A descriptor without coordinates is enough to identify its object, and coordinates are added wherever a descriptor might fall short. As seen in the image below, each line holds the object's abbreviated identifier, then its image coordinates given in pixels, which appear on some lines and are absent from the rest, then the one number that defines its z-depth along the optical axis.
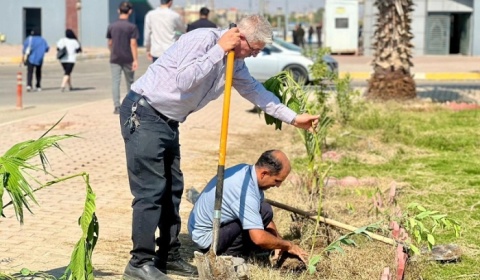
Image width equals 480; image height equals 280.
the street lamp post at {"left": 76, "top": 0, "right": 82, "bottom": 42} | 49.56
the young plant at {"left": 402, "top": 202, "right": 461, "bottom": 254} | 5.54
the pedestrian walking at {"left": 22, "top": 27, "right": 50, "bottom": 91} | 21.73
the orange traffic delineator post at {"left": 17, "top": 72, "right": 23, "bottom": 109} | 16.42
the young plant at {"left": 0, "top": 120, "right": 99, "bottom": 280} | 4.57
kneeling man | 5.92
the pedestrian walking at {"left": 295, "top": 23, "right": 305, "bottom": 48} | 50.20
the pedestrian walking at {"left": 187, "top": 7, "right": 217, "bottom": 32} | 15.54
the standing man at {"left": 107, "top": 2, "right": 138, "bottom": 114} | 15.02
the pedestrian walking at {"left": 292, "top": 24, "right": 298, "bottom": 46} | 50.34
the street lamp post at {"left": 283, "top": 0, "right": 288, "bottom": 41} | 59.22
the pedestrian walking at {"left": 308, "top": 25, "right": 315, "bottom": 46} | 59.17
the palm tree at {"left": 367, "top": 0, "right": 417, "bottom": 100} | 17.23
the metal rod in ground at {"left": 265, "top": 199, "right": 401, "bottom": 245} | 5.95
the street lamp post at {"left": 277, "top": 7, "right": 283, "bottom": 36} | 73.15
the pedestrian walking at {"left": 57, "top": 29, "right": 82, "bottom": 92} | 21.09
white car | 22.47
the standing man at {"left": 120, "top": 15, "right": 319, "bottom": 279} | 5.39
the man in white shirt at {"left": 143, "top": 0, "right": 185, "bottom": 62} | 14.16
